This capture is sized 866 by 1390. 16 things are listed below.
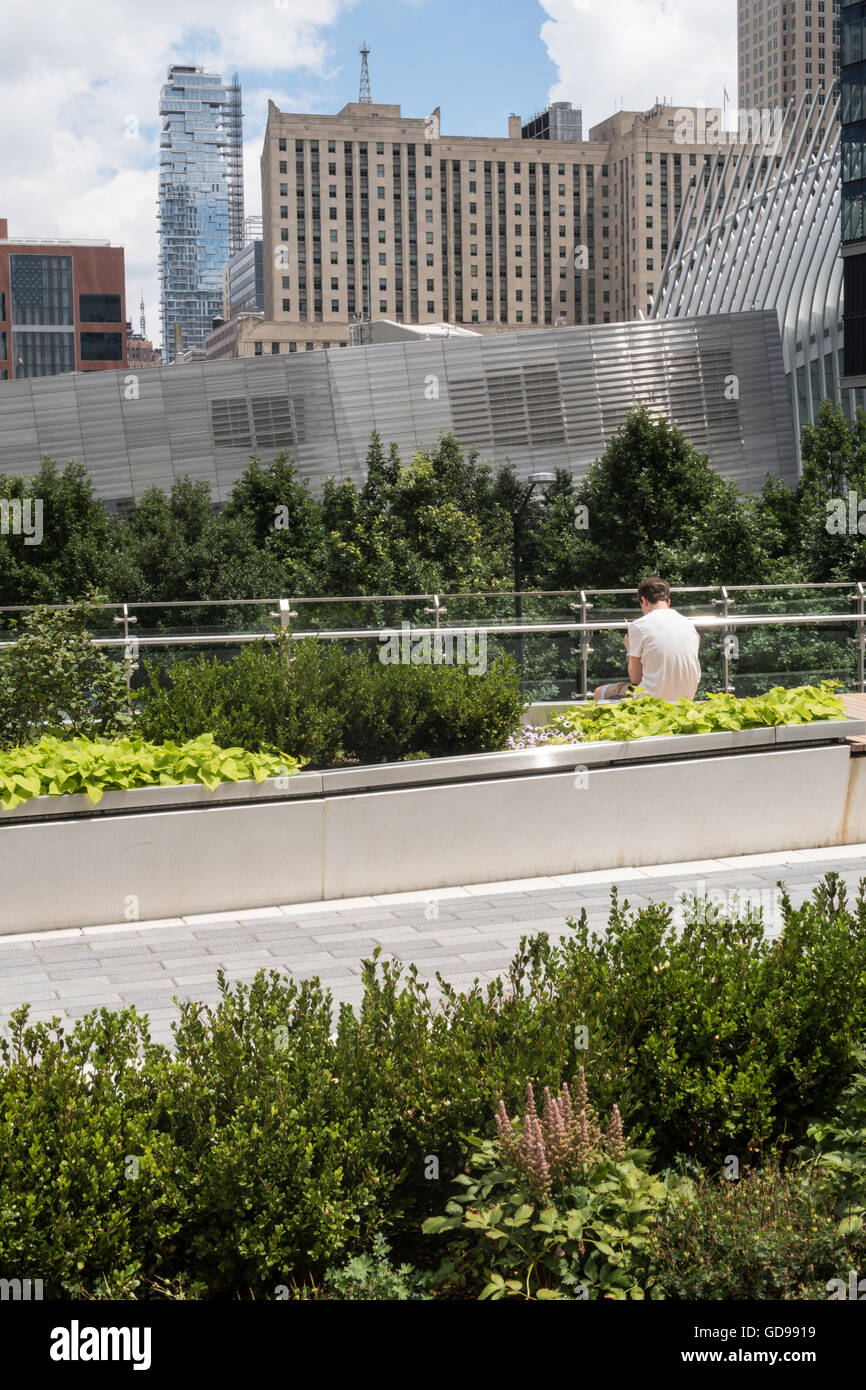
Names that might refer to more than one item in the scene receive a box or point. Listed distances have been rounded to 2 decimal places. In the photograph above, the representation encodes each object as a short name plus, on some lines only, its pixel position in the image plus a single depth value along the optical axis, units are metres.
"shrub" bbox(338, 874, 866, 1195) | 3.66
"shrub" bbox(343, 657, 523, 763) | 9.53
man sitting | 9.11
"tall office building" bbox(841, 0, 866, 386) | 51.81
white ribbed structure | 73.81
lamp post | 36.51
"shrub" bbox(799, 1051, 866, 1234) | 3.25
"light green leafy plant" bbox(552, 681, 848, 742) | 8.78
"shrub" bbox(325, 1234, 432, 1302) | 3.17
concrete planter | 7.29
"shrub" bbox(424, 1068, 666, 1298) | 3.09
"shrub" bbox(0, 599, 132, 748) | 8.45
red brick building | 151.88
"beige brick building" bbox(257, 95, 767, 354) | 181.62
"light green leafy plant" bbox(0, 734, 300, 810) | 7.28
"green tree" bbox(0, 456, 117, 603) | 43.44
